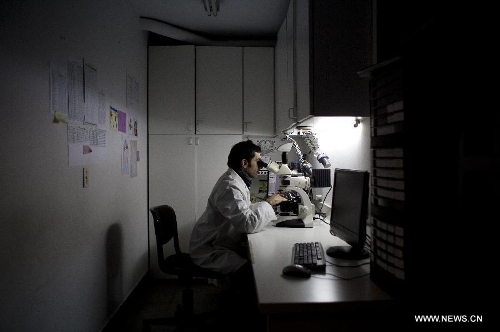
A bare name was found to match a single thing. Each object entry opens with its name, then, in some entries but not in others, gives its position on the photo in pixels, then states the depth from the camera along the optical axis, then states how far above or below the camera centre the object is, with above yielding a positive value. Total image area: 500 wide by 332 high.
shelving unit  0.88 -0.04
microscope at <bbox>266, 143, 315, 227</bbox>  2.13 -0.27
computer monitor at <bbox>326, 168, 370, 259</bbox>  1.33 -0.23
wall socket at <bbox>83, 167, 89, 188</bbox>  1.85 -0.08
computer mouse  1.19 -0.42
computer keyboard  1.26 -0.41
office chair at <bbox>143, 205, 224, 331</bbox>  2.04 -0.71
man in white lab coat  1.92 -0.36
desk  0.98 -0.44
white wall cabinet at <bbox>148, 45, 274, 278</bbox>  3.29 +0.52
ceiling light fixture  2.65 +1.38
